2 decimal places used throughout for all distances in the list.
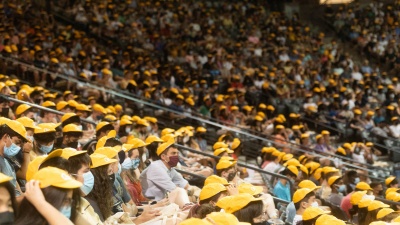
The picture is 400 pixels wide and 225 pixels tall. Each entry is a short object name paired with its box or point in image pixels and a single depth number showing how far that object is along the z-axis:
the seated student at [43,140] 12.49
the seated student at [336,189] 16.28
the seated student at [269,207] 13.94
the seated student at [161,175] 13.69
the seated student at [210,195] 10.34
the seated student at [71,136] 13.98
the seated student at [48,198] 6.32
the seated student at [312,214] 10.61
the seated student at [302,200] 12.59
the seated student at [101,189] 9.97
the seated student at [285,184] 16.62
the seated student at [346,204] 15.71
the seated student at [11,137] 10.67
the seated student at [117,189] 11.00
